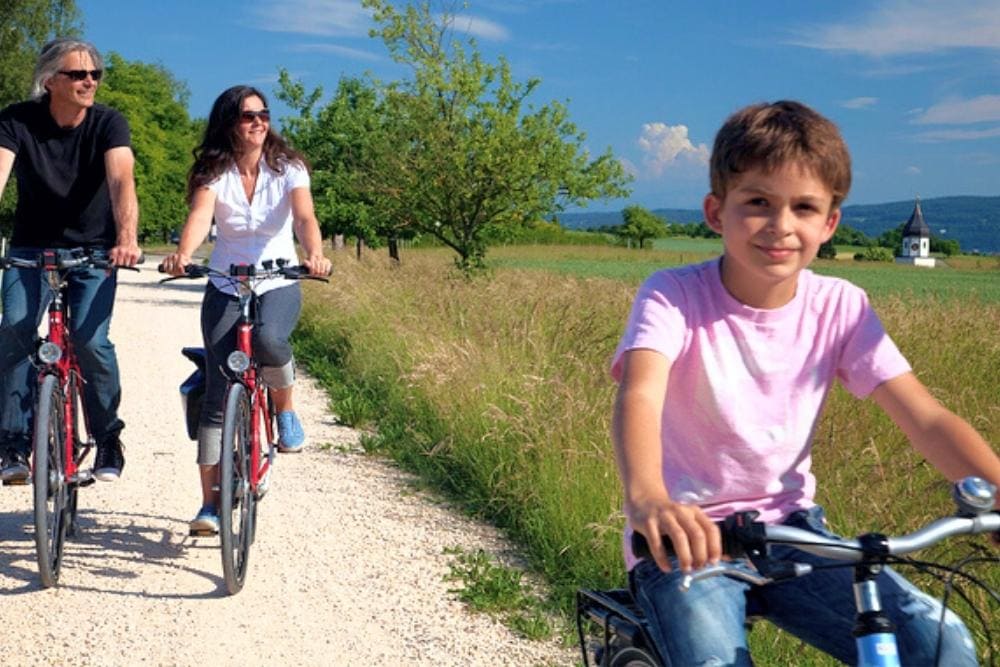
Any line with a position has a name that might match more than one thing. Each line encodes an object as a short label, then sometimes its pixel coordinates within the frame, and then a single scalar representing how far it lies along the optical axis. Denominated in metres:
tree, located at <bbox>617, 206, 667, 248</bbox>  145.93
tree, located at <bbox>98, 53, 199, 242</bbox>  60.09
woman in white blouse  5.48
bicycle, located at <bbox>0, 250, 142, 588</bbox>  5.13
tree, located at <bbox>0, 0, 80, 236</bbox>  43.12
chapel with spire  140.77
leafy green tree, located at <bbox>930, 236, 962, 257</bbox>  134.62
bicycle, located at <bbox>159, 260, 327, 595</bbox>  5.10
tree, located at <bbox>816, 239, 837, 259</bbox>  89.62
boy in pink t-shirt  2.21
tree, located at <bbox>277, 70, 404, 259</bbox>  33.12
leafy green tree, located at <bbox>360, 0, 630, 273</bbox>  23.53
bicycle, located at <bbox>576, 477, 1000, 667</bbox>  1.73
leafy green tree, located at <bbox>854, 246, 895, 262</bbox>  94.44
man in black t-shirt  5.41
